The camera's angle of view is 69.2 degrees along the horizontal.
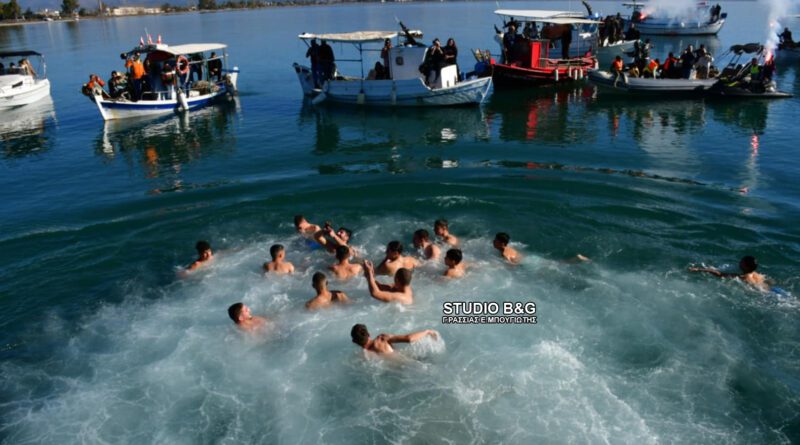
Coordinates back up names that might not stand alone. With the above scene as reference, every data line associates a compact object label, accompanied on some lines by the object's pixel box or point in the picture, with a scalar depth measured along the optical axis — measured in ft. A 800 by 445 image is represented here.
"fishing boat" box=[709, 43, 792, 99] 93.15
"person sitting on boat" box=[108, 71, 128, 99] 94.24
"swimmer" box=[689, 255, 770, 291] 36.70
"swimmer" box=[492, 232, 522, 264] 41.27
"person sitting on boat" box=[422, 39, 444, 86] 90.58
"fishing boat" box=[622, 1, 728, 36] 174.29
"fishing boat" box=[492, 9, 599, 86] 107.04
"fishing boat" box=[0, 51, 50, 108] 104.73
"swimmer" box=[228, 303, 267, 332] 33.47
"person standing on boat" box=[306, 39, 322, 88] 98.94
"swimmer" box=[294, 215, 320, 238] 45.85
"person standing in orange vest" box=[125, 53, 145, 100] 92.24
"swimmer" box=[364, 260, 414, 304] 35.88
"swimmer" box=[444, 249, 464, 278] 38.88
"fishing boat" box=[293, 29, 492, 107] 92.43
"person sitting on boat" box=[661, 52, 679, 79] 100.48
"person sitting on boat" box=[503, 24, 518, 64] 110.52
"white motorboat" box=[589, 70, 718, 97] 96.27
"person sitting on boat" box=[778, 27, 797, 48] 135.83
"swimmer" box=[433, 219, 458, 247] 43.32
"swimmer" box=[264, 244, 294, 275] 40.52
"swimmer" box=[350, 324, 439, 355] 30.72
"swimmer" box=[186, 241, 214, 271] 41.88
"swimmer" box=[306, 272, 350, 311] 36.14
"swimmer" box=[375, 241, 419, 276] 39.27
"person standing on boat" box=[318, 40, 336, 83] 99.09
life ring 97.45
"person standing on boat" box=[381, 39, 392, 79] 92.34
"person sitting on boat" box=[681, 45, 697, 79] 97.66
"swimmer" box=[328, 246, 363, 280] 40.04
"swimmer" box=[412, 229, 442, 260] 41.93
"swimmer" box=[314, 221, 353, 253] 43.34
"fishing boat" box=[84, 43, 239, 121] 91.45
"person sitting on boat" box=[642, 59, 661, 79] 100.07
